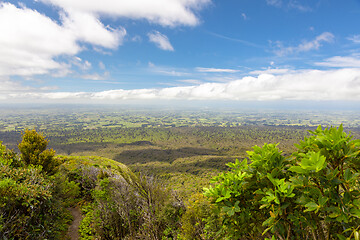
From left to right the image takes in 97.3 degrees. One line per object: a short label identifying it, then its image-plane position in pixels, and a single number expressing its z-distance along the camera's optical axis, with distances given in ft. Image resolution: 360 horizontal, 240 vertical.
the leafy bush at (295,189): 4.79
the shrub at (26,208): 16.37
